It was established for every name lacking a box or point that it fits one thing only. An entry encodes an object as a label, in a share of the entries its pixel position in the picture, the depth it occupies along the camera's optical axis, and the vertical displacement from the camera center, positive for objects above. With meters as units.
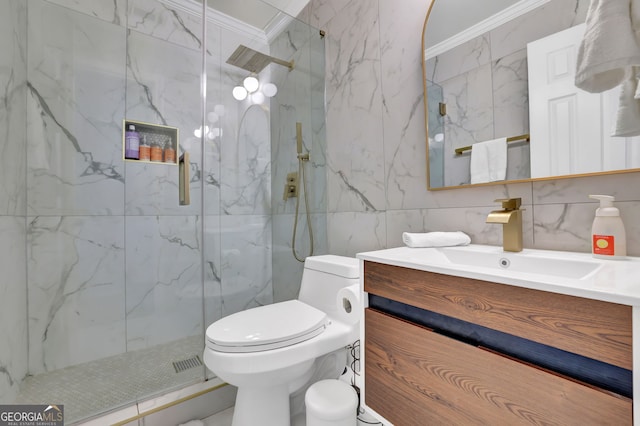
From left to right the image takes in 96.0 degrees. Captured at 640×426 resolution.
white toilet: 1.00 -0.48
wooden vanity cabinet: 0.48 -0.32
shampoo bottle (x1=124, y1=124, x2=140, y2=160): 1.63 +0.41
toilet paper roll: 1.13 -0.36
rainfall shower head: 1.84 +1.01
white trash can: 1.03 -0.70
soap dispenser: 0.76 -0.05
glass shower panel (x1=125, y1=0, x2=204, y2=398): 1.64 +0.09
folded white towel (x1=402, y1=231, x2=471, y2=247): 1.04 -0.09
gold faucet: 0.89 -0.03
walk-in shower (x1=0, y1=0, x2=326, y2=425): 1.35 +0.12
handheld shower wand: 1.84 +0.16
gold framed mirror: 0.87 +0.45
